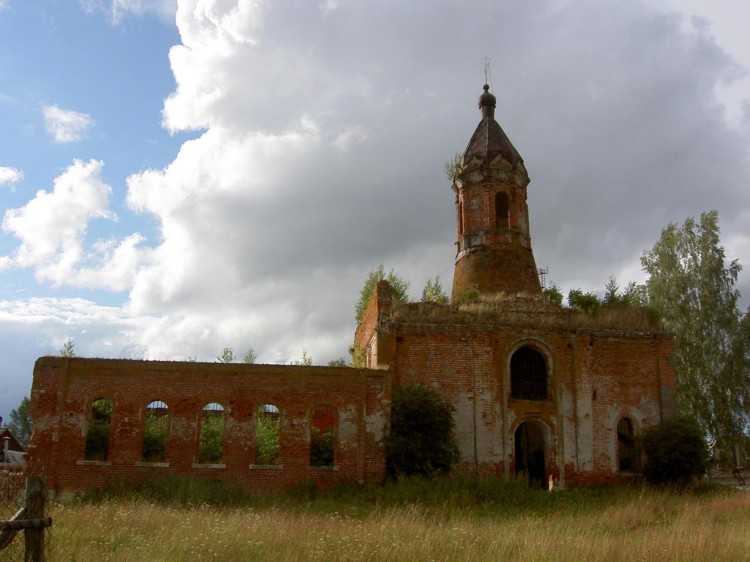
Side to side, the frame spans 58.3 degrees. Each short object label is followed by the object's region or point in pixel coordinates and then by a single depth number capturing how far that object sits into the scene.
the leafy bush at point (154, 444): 19.43
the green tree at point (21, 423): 51.91
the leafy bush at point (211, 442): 20.38
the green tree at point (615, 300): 22.20
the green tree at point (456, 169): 25.02
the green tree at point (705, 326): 27.56
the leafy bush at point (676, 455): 19.08
